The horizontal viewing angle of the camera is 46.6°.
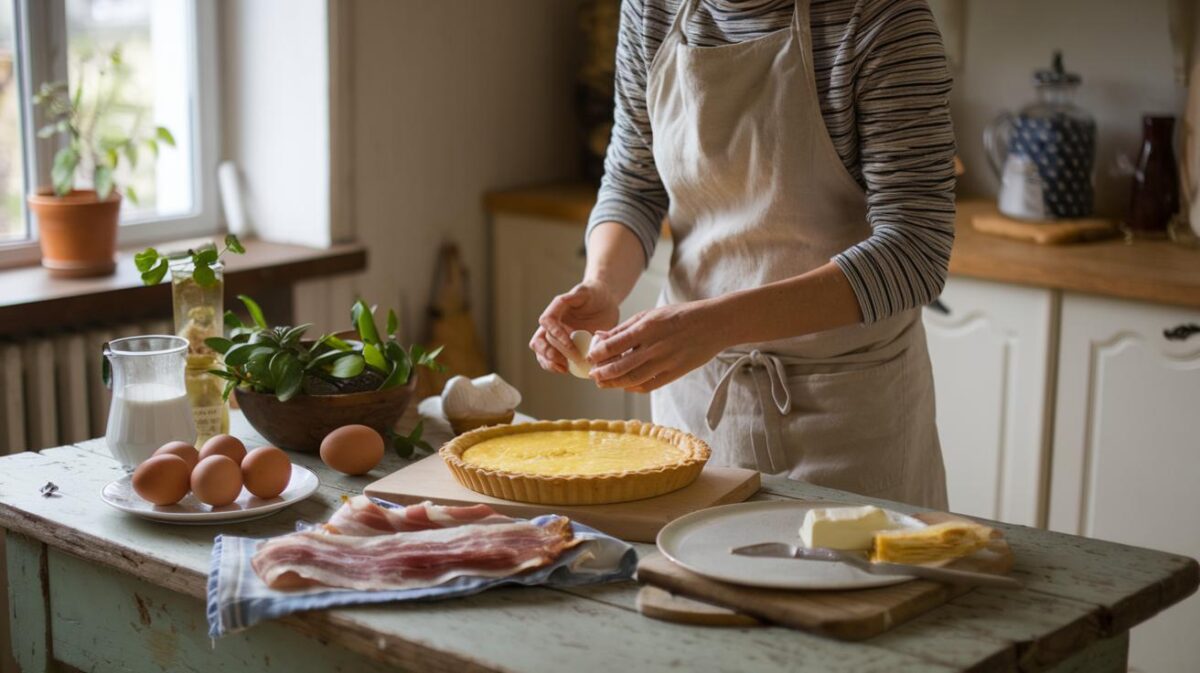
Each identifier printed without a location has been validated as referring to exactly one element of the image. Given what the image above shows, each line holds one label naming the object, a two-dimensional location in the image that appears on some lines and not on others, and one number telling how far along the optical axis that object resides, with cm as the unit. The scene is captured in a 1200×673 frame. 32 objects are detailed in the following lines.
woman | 151
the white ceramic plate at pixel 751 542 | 113
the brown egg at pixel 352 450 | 148
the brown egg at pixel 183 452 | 139
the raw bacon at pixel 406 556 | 118
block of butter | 119
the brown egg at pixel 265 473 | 138
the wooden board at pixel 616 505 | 131
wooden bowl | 155
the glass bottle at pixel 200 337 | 162
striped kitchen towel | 114
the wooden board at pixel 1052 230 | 248
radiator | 231
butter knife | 114
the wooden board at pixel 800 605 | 108
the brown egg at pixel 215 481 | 135
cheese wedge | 116
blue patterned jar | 262
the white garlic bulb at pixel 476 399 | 169
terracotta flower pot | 243
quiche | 134
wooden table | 106
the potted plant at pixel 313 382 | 155
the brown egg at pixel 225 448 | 141
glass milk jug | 147
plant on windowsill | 244
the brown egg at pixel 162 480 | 134
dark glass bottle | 256
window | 250
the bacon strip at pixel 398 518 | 126
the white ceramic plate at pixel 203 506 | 134
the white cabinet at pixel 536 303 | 299
